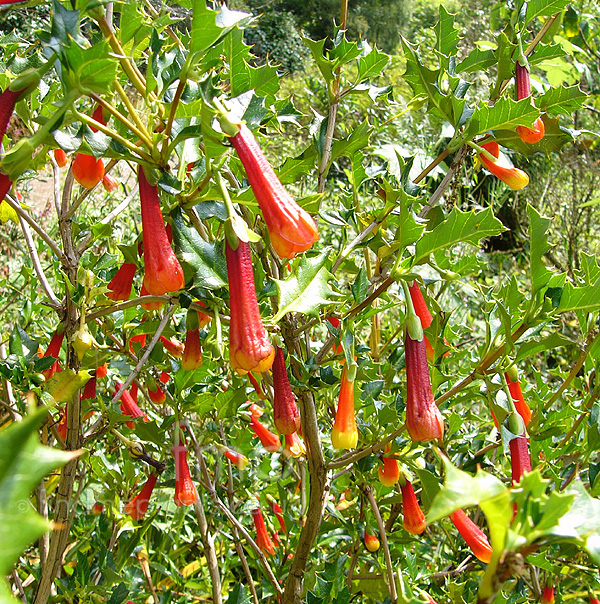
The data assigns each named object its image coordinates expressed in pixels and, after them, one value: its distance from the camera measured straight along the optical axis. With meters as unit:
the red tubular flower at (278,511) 0.44
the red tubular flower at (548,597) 0.36
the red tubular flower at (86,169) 0.27
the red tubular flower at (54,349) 0.35
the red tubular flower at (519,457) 0.27
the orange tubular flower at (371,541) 0.38
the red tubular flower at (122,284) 0.31
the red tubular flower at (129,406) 0.38
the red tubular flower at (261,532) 0.43
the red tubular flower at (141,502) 0.37
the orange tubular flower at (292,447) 0.33
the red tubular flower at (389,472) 0.33
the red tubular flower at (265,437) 0.40
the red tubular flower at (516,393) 0.30
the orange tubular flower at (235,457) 0.41
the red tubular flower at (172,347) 0.36
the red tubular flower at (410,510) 0.33
